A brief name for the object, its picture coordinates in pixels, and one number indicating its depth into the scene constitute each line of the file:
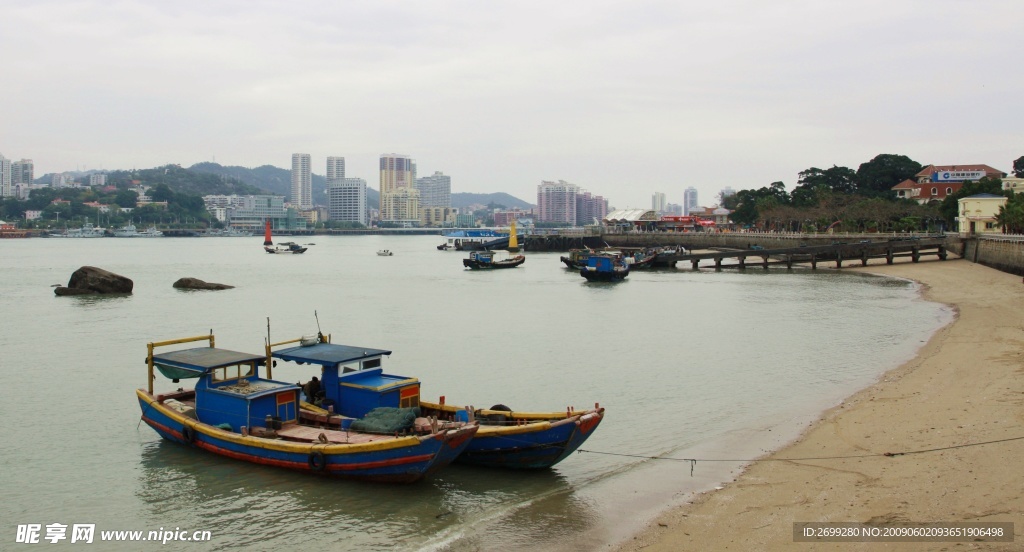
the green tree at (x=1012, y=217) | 60.41
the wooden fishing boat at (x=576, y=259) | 77.81
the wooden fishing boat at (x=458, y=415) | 14.12
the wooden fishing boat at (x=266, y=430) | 13.40
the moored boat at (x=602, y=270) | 62.09
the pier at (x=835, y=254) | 67.50
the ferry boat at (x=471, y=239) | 138.88
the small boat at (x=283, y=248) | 126.50
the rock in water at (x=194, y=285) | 55.66
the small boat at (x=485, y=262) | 82.00
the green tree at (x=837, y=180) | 115.88
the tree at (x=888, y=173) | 112.75
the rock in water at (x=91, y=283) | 50.44
